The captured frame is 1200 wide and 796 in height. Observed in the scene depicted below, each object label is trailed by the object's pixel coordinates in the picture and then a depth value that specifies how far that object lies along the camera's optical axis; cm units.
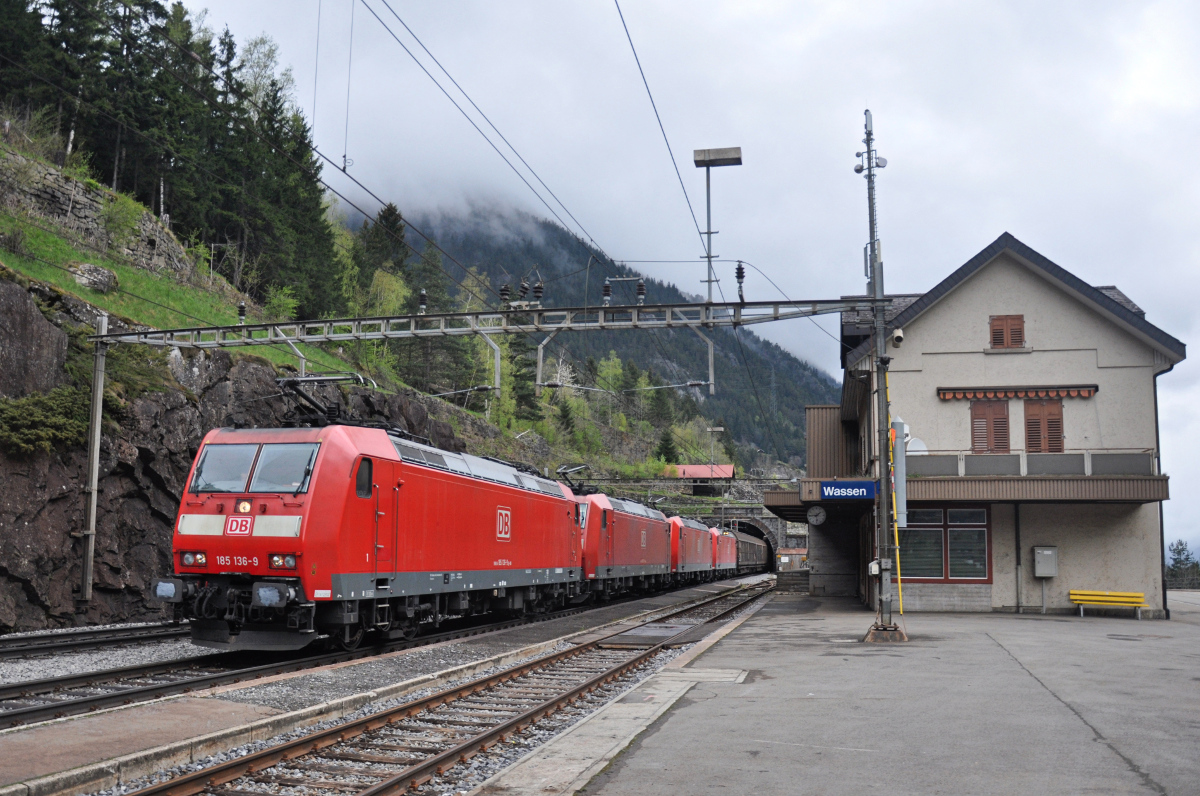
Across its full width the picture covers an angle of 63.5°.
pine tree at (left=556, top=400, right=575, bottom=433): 9194
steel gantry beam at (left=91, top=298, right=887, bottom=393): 1867
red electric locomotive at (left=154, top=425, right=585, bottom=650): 1309
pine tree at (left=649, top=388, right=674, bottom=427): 12494
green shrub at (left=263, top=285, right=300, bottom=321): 4638
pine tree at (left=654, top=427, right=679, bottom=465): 11266
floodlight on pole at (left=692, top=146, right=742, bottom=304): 1994
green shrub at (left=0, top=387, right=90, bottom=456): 1812
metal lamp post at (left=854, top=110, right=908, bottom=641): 1698
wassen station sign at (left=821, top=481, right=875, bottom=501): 2392
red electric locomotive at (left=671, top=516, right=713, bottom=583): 4309
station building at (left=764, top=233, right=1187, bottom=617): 2366
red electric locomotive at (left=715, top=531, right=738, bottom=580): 5847
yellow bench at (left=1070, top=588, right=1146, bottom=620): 2311
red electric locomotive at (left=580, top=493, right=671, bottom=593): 2841
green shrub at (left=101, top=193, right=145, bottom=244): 3572
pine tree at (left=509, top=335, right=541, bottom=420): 8362
